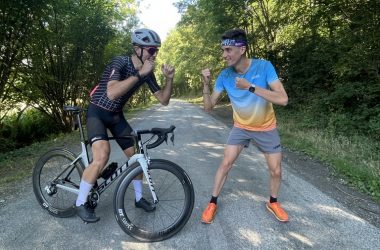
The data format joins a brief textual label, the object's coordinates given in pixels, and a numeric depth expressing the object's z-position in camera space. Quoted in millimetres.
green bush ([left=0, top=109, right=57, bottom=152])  14969
